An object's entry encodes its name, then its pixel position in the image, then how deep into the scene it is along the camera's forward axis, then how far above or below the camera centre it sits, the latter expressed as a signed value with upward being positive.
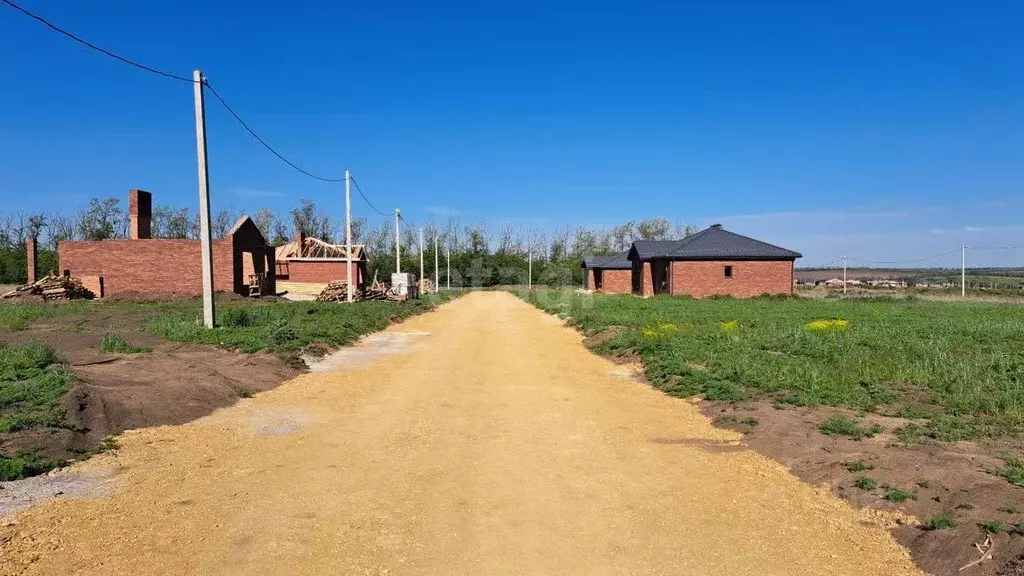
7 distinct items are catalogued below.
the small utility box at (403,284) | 38.06 -0.68
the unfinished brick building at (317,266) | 43.66 +0.48
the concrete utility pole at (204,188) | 16.34 +2.14
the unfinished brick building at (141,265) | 33.75 +0.51
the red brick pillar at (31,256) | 36.47 +1.09
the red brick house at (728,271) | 42.75 -0.06
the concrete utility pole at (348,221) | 30.20 +2.38
